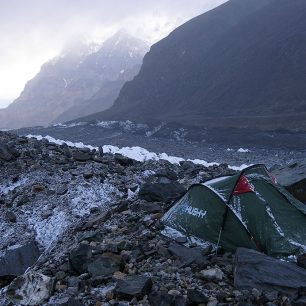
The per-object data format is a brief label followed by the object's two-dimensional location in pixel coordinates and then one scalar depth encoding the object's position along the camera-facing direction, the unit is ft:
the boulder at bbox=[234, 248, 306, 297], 16.72
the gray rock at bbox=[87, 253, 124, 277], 19.03
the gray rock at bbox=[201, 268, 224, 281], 17.72
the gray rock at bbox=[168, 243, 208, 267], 19.22
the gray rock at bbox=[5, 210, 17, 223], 29.63
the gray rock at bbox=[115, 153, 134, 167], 41.04
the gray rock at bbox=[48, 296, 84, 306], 15.96
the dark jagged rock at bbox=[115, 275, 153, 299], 16.53
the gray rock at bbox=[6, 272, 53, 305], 17.93
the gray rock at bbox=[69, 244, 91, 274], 20.08
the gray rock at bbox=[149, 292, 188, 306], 15.67
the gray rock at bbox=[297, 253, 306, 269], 19.30
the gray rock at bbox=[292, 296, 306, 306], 15.66
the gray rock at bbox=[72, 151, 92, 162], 39.33
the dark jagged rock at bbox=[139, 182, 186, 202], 29.12
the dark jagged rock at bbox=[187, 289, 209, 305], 15.76
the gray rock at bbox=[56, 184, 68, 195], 32.04
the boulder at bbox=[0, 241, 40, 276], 23.79
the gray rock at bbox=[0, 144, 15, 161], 38.50
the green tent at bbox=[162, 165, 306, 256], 20.94
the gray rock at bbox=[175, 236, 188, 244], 21.87
